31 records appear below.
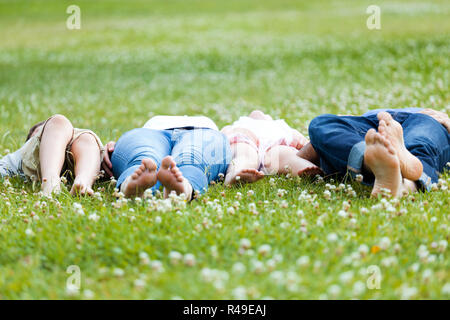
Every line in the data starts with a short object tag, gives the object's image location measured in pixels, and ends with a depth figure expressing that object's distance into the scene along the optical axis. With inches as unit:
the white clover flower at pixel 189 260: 115.3
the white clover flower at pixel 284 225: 135.5
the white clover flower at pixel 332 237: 122.5
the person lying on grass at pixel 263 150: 186.5
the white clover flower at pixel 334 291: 103.0
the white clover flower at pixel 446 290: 104.2
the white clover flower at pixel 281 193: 164.9
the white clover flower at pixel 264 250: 119.5
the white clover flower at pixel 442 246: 123.6
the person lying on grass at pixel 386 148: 151.6
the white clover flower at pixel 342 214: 139.6
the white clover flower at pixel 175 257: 117.5
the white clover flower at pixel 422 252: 118.5
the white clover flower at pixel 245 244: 123.0
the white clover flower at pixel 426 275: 108.7
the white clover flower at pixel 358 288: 104.1
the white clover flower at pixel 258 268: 111.8
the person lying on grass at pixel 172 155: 154.6
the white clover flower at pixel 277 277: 106.5
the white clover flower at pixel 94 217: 141.6
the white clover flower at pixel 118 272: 113.8
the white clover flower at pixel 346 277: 107.0
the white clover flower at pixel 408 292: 103.0
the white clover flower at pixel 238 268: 110.7
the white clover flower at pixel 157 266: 113.1
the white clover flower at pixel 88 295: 108.4
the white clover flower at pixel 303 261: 110.6
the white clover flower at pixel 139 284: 109.3
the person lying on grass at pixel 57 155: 181.9
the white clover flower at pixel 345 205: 147.4
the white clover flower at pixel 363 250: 118.7
